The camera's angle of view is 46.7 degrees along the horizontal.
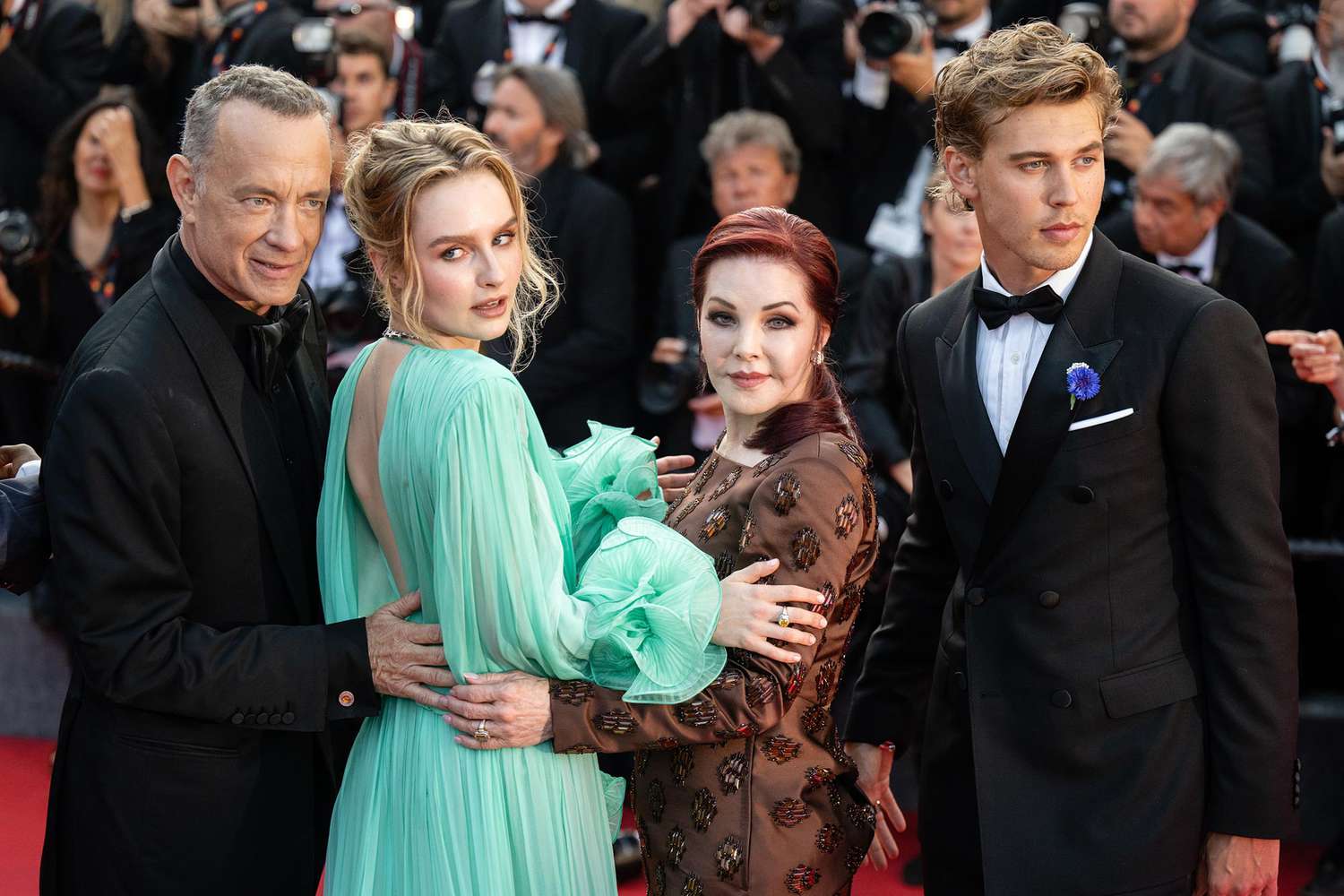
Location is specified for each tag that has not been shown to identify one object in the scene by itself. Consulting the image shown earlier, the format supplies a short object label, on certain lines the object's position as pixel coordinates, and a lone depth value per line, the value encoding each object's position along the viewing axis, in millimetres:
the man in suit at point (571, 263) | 5035
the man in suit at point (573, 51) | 5641
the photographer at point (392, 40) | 5598
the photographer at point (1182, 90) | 4891
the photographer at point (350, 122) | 5094
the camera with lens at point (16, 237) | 5469
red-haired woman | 2393
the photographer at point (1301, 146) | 4840
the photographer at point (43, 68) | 6148
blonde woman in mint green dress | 2312
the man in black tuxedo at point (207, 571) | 2342
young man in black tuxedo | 2271
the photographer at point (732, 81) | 5148
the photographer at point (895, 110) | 4945
